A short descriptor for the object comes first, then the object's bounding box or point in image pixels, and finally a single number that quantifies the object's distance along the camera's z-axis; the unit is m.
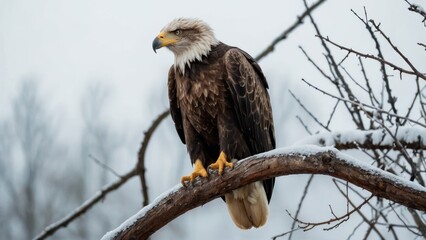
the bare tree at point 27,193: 55.00
